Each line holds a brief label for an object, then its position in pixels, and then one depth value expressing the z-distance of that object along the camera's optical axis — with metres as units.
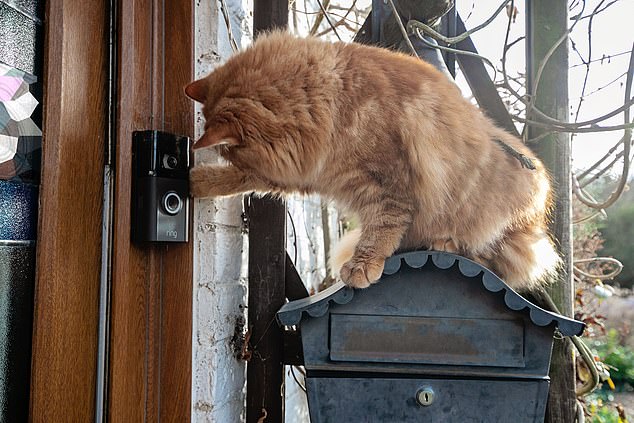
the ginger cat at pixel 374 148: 0.90
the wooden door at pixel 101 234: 0.78
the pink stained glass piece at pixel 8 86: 0.73
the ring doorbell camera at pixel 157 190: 0.90
